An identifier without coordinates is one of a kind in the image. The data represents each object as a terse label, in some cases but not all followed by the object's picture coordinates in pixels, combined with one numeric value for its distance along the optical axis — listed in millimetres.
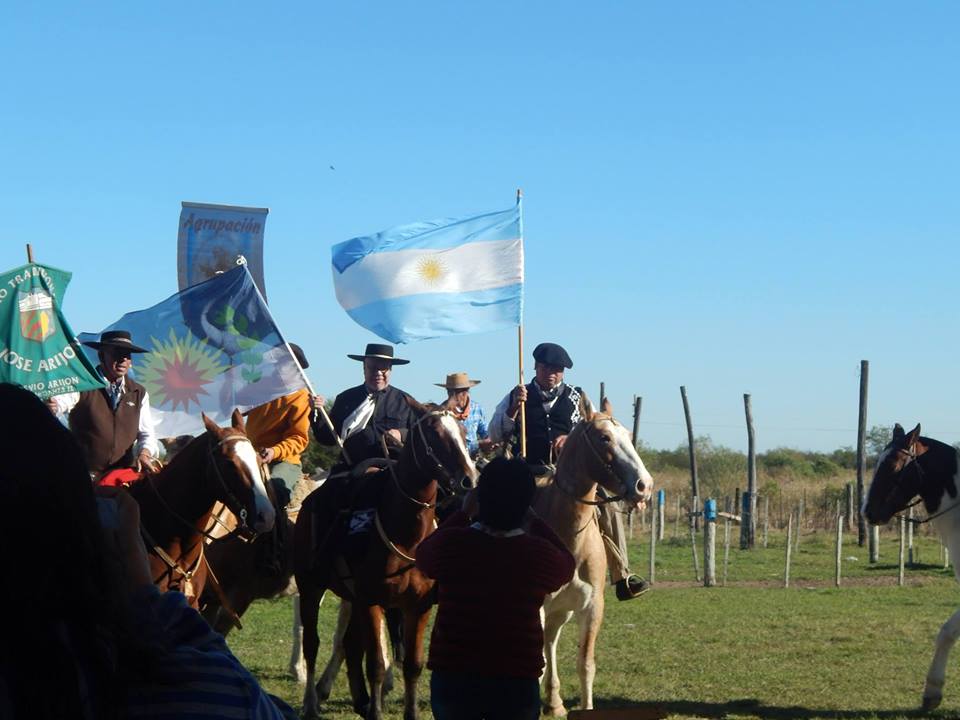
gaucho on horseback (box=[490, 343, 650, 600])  11102
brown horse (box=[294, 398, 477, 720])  9508
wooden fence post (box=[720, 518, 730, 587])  26188
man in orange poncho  11508
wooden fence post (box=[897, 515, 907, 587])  24783
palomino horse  9547
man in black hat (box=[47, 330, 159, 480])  9398
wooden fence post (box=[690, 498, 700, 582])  27636
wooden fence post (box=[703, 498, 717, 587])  25469
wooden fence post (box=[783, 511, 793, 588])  24714
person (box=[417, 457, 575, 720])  5406
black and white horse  10609
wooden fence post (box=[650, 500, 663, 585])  24875
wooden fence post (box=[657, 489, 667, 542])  35838
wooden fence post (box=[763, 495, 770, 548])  36094
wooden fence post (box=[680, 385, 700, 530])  40375
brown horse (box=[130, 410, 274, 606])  8859
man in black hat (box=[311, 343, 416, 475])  11219
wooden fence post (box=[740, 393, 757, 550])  36344
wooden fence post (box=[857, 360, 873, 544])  37303
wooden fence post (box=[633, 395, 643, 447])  47500
